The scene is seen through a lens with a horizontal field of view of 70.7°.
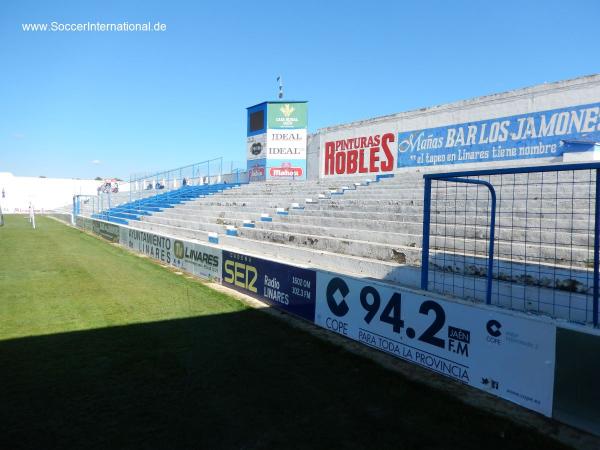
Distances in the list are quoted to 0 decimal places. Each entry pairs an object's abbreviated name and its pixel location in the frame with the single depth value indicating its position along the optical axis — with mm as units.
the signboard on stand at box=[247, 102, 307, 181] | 20188
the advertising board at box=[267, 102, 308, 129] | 20172
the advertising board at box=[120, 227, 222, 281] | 10117
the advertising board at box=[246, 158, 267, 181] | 21094
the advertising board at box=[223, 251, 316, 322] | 6895
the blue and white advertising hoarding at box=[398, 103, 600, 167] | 9945
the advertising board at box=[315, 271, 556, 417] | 3871
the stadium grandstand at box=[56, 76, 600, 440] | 4188
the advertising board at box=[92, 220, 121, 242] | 19609
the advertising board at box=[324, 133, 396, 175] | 15164
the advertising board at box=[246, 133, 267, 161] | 20953
